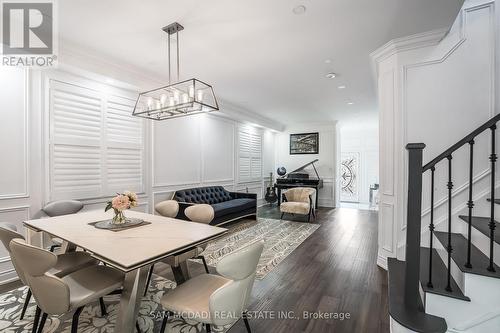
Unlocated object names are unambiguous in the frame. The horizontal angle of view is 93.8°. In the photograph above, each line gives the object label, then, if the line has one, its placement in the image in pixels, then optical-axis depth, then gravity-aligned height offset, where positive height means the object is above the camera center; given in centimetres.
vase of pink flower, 224 -39
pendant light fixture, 246 +72
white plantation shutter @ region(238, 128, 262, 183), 702 +29
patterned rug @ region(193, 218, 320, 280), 337 -137
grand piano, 739 -52
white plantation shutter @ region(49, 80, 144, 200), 318 +31
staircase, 169 -96
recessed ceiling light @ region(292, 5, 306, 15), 229 +154
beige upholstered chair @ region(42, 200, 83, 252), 295 -58
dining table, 159 -61
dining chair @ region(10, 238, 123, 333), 147 -81
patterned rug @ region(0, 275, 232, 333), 195 -137
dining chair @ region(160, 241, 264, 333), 142 -87
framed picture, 830 +78
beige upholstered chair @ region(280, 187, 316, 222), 558 -94
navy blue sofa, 473 -87
